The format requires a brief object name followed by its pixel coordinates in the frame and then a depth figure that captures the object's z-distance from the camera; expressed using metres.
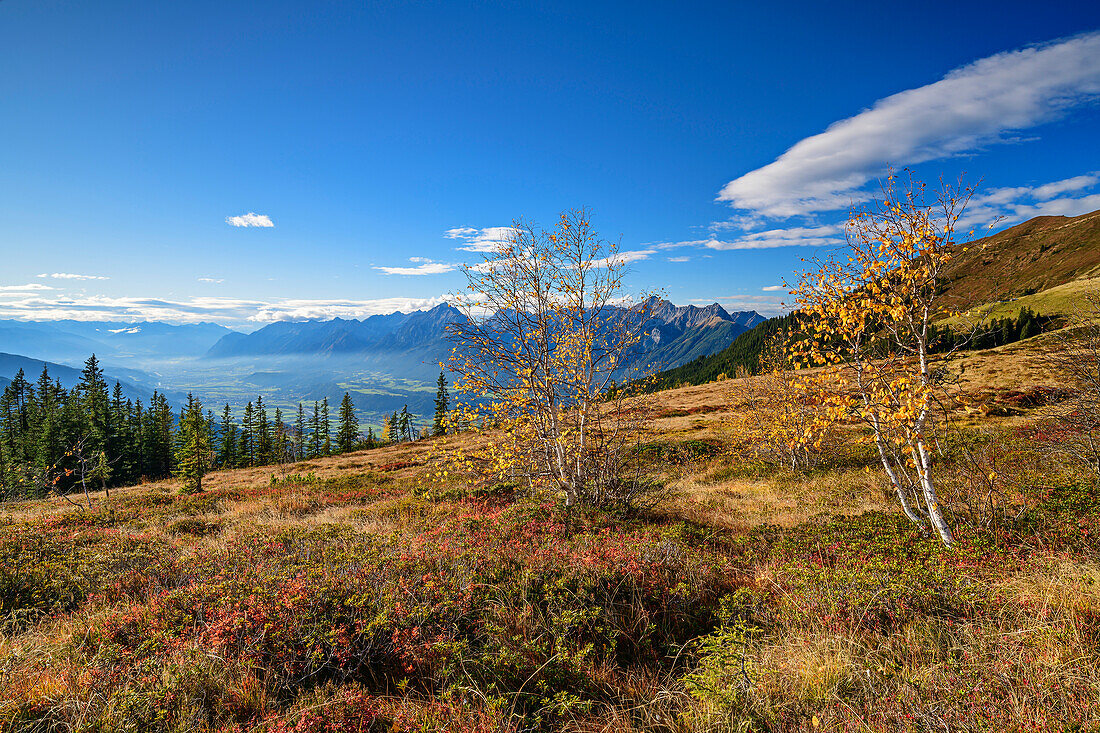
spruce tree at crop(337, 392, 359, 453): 82.38
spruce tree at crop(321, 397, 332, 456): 82.76
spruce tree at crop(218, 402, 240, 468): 78.81
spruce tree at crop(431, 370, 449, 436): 77.44
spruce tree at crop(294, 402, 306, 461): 90.54
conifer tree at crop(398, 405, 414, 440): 95.81
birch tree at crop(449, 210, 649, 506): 12.19
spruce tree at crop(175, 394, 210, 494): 55.33
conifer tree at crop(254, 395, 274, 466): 79.00
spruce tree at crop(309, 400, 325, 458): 87.56
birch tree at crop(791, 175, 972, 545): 8.20
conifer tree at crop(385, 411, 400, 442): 97.12
